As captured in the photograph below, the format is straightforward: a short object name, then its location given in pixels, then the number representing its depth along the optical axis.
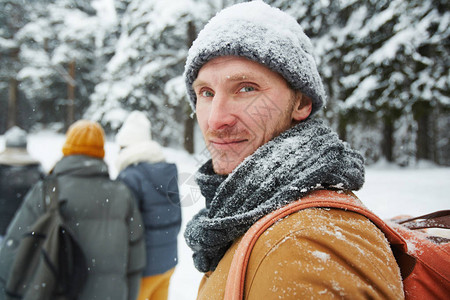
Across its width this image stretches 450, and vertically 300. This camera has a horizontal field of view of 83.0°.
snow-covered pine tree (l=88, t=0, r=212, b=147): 5.77
